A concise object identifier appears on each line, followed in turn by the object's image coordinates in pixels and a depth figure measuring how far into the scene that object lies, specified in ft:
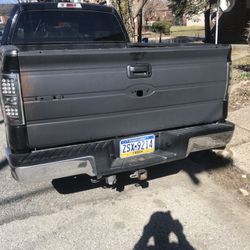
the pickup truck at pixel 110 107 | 7.09
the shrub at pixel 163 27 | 97.23
